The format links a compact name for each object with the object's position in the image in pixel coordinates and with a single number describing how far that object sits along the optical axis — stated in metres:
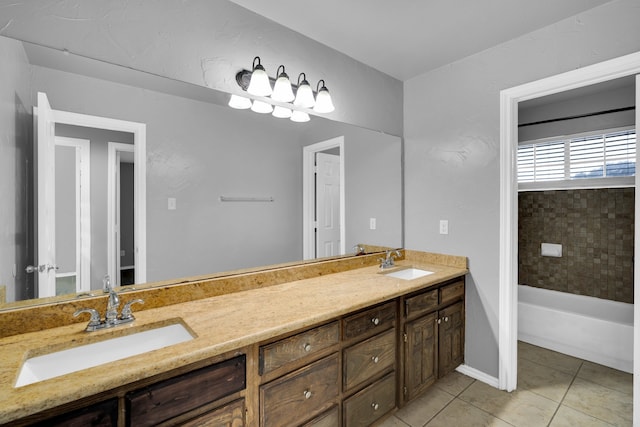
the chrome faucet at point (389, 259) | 2.43
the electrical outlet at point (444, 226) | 2.49
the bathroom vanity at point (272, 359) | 0.90
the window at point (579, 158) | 2.97
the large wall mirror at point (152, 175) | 1.19
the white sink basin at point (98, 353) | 1.03
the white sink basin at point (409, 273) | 2.38
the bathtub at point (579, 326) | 2.48
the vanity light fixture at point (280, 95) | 1.76
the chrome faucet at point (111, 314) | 1.20
